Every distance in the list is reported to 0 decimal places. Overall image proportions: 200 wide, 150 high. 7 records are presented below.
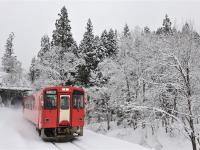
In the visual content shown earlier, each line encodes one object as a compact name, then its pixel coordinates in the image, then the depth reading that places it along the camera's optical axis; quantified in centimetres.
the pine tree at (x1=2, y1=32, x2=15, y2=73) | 9361
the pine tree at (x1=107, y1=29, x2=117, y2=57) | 4915
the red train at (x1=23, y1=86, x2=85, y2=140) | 1503
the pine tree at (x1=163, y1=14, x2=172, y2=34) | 4790
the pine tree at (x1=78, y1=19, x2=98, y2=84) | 4534
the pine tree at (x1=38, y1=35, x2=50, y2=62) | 6948
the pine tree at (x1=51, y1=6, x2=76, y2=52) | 4453
